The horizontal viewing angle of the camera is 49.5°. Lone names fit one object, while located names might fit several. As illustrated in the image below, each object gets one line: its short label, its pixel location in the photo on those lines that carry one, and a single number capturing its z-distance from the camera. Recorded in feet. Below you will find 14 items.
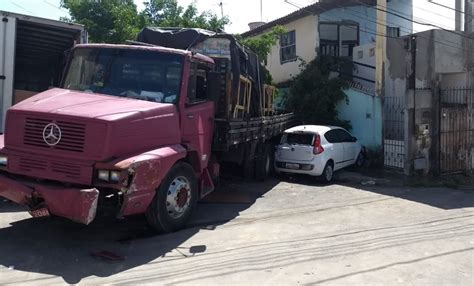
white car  42.68
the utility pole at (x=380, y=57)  52.75
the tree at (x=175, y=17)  68.64
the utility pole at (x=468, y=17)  53.88
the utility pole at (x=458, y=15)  56.85
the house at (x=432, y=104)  46.78
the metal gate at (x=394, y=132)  49.01
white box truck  29.76
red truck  20.59
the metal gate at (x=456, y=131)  48.02
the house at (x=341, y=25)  66.03
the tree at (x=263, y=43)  63.87
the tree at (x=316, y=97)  57.21
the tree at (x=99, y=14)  75.56
